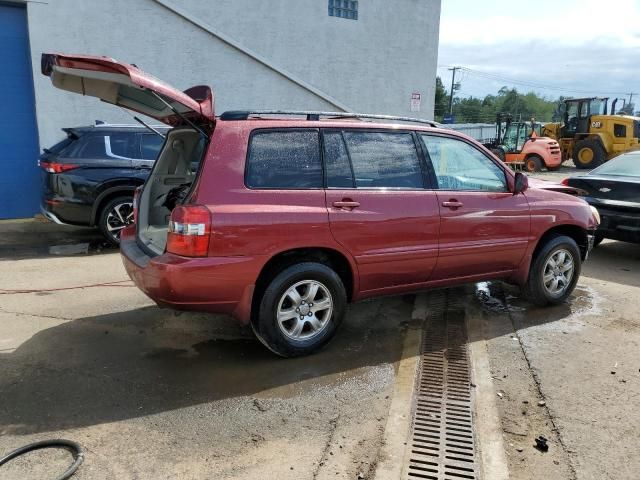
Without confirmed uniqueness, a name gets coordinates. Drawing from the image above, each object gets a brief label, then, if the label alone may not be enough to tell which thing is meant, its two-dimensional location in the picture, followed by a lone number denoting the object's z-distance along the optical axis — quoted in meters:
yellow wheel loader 21.14
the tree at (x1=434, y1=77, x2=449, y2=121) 68.16
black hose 2.78
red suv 3.66
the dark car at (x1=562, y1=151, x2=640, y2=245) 7.05
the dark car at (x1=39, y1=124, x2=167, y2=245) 7.46
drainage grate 2.93
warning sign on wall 14.21
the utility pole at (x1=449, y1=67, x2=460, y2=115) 60.78
